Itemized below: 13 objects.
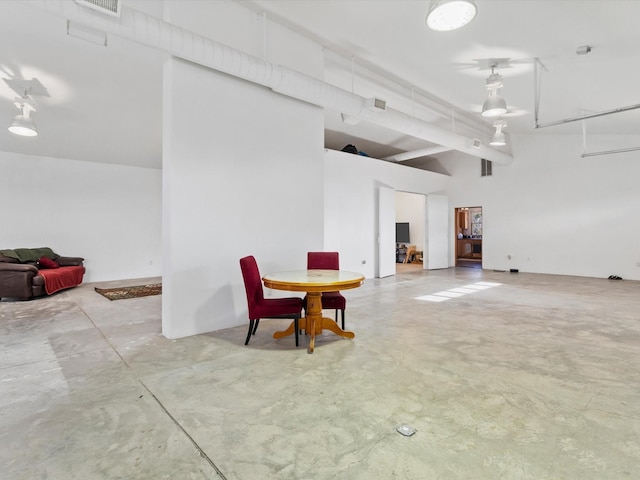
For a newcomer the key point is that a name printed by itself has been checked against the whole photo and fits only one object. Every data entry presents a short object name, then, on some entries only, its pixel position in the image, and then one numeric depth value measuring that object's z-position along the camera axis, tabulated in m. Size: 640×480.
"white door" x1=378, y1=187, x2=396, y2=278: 8.45
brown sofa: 5.55
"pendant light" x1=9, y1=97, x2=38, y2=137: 4.69
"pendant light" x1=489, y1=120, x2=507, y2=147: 6.55
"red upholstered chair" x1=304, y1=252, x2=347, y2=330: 4.35
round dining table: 3.09
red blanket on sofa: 5.90
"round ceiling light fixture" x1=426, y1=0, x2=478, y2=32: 2.43
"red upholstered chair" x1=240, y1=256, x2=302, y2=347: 3.29
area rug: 5.99
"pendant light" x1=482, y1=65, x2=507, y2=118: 4.71
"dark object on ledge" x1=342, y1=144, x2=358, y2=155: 8.33
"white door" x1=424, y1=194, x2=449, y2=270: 10.23
